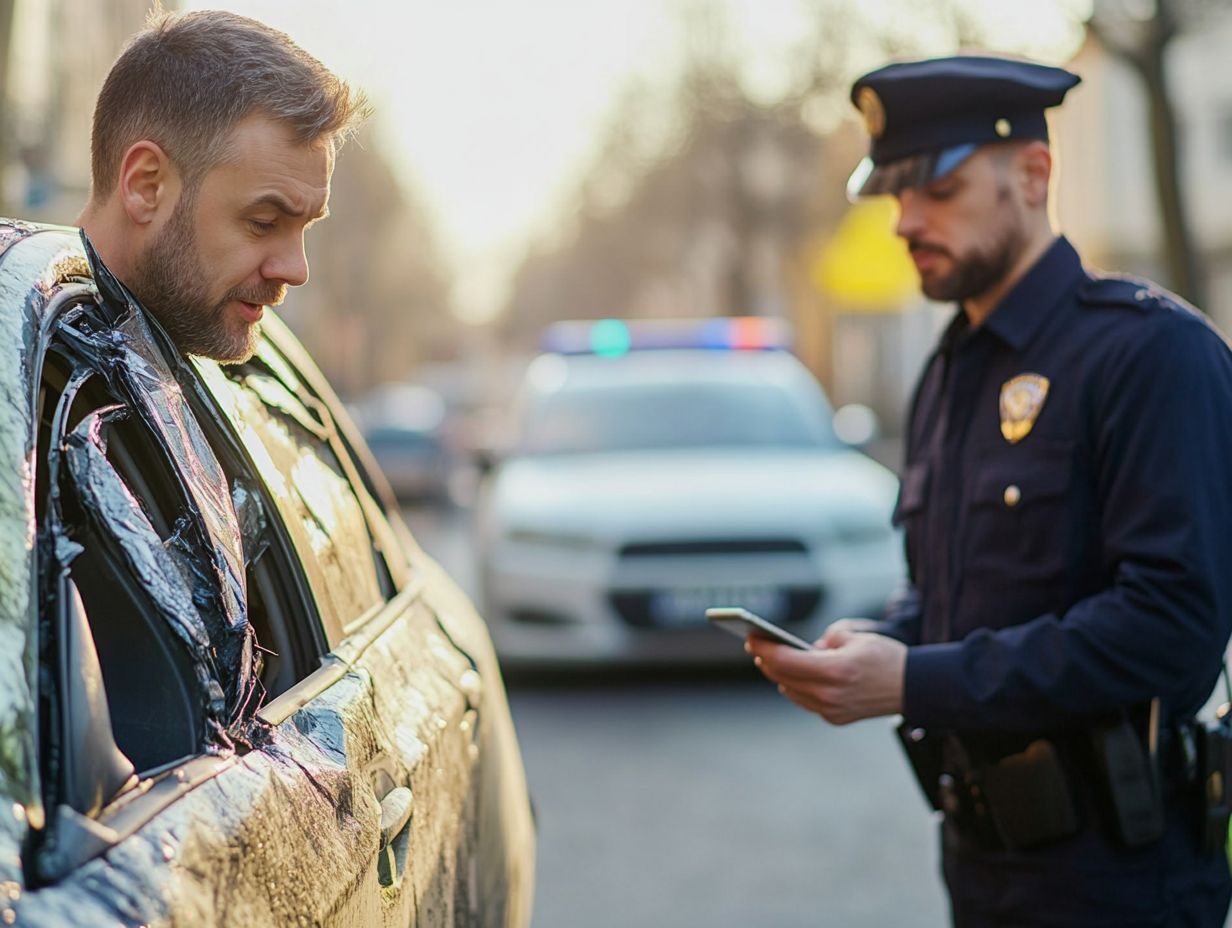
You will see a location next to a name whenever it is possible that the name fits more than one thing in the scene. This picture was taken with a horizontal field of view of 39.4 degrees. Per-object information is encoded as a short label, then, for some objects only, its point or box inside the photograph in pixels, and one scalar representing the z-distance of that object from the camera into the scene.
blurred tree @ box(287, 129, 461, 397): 51.12
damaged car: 1.21
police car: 7.80
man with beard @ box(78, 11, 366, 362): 1.83
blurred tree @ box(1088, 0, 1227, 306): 13.18
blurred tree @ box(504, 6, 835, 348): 36.78
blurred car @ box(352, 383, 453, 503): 26.61
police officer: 2.39
